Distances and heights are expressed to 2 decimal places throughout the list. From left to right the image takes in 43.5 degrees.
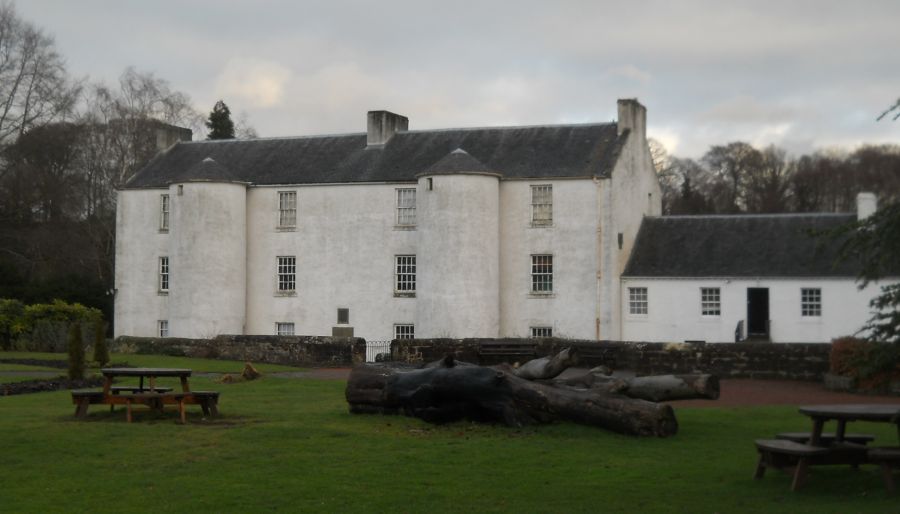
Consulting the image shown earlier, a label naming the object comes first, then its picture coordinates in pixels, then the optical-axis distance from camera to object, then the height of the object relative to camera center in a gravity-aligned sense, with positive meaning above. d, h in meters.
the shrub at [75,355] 25.45 -0.52
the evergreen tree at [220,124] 75.75 +14.08
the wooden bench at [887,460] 12.24 -1.35
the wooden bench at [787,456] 12.60 -1.38
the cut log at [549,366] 18.58 -0.53
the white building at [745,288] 42.56 +1.82
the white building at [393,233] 44.12 +4.13
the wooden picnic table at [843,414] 12.53 -0.87
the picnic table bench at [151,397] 18.06 -1.05
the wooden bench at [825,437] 13.77 -1.24
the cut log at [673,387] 17.11 -0.81
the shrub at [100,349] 31.27 -0.48
